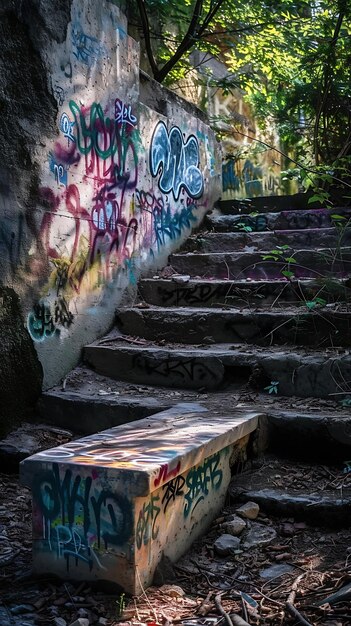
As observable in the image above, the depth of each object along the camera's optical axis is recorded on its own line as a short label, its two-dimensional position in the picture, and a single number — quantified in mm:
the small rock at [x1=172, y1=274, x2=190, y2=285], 5371
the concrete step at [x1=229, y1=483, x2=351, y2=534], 3037
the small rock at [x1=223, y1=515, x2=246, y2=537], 3004
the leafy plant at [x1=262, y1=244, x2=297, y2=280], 5109
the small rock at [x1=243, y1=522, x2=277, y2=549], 2928
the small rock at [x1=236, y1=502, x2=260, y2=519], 3111
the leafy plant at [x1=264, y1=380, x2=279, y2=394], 4066
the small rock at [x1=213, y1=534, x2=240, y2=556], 2854
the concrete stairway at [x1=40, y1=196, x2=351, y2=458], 4066
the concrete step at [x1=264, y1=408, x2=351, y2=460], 3498
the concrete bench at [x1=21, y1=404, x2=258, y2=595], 2348
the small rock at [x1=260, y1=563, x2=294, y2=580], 2670
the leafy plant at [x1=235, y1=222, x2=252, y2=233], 6543
